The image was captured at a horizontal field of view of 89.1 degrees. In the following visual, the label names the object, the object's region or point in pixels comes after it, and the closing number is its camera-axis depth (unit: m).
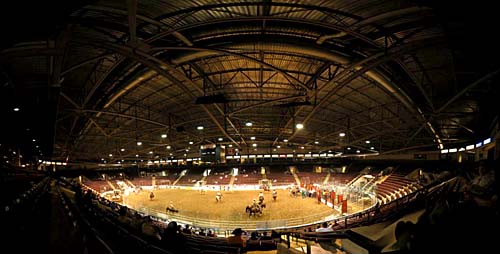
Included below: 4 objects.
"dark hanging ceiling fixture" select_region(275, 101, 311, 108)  17.09
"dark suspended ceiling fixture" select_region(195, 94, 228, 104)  15.55
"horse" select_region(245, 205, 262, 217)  27.25
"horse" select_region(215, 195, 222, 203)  38.81
